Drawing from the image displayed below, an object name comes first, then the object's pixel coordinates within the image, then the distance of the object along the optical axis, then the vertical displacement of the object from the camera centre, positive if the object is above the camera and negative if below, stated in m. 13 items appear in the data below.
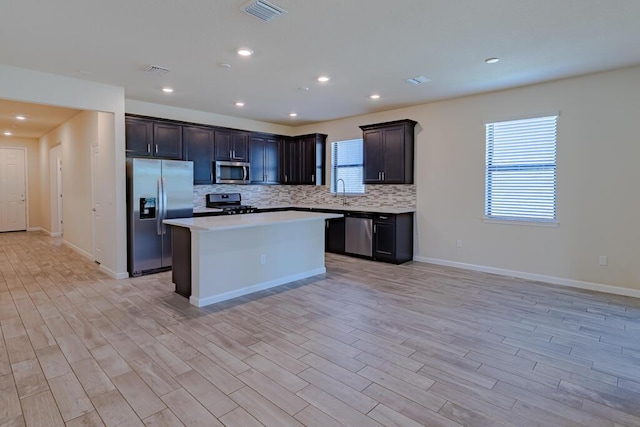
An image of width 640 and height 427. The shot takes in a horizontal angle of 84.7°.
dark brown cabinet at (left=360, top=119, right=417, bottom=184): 6.09 +0.83
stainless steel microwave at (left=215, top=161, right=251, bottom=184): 6.65 +0.49
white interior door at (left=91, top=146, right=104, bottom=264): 5.72 -0.17
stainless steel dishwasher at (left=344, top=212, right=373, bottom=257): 6.29 -0.65
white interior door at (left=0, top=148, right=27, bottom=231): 9.59 +0.19
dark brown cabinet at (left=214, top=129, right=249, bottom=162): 6.64 +1.02
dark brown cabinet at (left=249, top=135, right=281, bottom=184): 7.27 +0.83
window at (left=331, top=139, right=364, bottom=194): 7.14 +0.68
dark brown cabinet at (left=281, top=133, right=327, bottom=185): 7.60 +0.85
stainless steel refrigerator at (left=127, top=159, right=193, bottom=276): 5.15 -0.13
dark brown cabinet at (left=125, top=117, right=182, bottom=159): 5.39 +0.95
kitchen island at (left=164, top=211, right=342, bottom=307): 3.98 -0.70
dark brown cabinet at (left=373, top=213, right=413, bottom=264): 5.94 -0.68
